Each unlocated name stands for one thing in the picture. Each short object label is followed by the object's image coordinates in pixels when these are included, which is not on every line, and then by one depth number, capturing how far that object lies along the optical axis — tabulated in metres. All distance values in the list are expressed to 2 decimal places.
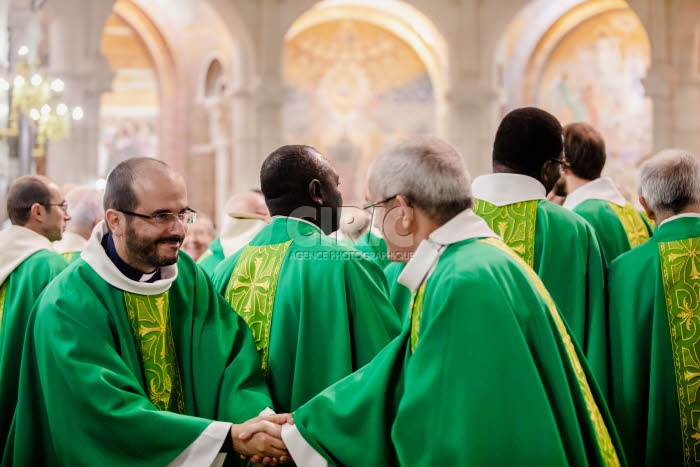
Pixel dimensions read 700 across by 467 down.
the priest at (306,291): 3.55
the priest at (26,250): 4.48
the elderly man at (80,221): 5.52
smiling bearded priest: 3.05
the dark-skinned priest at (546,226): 3.88
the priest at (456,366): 2.47
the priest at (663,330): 3.70
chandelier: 10.99
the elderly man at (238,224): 5.50
